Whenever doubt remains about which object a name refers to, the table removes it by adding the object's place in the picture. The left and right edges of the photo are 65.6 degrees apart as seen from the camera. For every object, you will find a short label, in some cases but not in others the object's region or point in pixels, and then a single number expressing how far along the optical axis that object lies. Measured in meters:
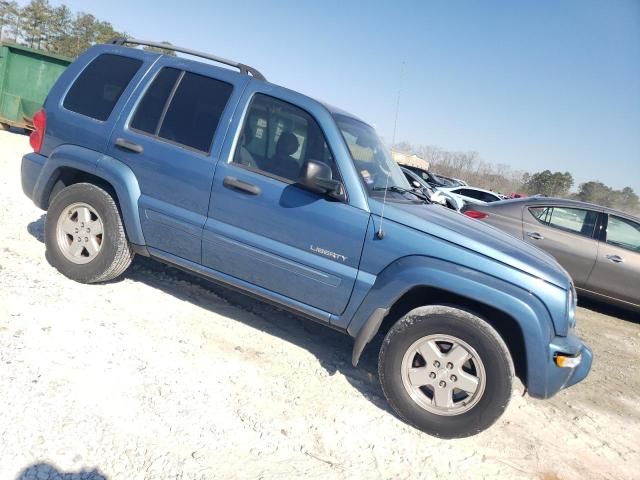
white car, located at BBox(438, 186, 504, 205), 15.72
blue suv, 3.12
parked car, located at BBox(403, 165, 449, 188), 17.99
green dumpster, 13.88
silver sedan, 6.98
